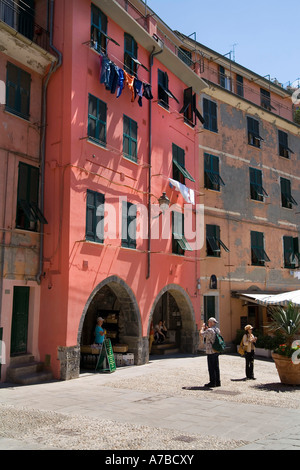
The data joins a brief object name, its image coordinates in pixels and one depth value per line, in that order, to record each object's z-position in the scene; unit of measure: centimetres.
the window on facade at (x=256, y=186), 2333
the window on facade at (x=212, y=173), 2077
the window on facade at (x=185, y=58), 1978
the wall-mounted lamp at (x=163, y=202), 1521
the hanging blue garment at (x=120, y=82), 1439
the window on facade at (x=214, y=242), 2008
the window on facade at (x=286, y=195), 2528
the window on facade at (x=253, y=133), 2373
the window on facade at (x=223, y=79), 2375
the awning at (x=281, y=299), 1636
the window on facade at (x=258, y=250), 2264
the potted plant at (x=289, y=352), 1130
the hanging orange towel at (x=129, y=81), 1498
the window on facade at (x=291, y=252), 2472
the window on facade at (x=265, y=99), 2634
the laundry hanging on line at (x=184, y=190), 1755
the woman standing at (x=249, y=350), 1251
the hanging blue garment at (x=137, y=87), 1536
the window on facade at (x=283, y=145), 2580
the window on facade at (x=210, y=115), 2142
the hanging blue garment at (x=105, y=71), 1389
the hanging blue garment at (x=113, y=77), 1423
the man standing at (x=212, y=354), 1113
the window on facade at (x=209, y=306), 1984
